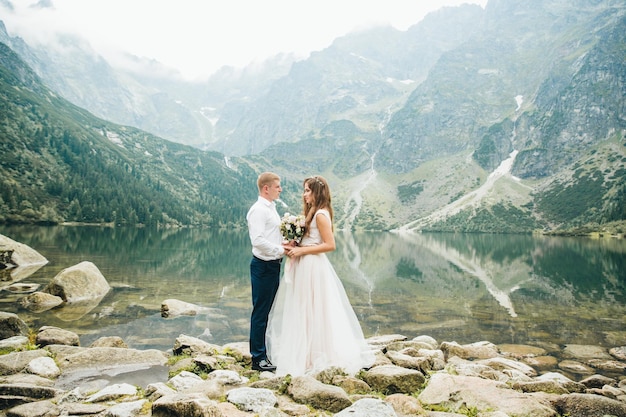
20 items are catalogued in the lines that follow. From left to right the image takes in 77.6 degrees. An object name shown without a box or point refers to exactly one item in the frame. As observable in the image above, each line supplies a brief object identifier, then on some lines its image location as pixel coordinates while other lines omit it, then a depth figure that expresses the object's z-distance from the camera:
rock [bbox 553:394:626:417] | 7.16
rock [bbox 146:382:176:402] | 7.03
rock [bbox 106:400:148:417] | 5.87
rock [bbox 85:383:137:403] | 6.92
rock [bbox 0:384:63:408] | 6.44
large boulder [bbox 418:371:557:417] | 7.00
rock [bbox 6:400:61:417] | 5.91
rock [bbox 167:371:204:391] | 7.88
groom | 8.92
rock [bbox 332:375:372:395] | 7.93
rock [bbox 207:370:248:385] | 8.32
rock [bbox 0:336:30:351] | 10.57
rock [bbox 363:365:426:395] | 8.09
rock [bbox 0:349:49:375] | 8.68
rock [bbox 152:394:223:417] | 5.51
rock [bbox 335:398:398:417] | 5.82
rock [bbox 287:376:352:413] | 6.78
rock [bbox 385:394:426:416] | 6.66
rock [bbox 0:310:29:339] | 11.90
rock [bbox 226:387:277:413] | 6.42
